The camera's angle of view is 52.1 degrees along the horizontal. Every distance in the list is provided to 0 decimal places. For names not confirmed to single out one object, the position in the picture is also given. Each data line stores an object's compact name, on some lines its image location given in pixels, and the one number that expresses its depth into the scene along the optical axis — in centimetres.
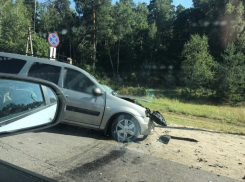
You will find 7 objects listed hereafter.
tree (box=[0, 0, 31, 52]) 3209
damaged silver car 601
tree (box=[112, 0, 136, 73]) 4588
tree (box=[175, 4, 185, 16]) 6341
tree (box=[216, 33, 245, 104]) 2777
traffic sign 1105
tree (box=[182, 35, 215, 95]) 3011
